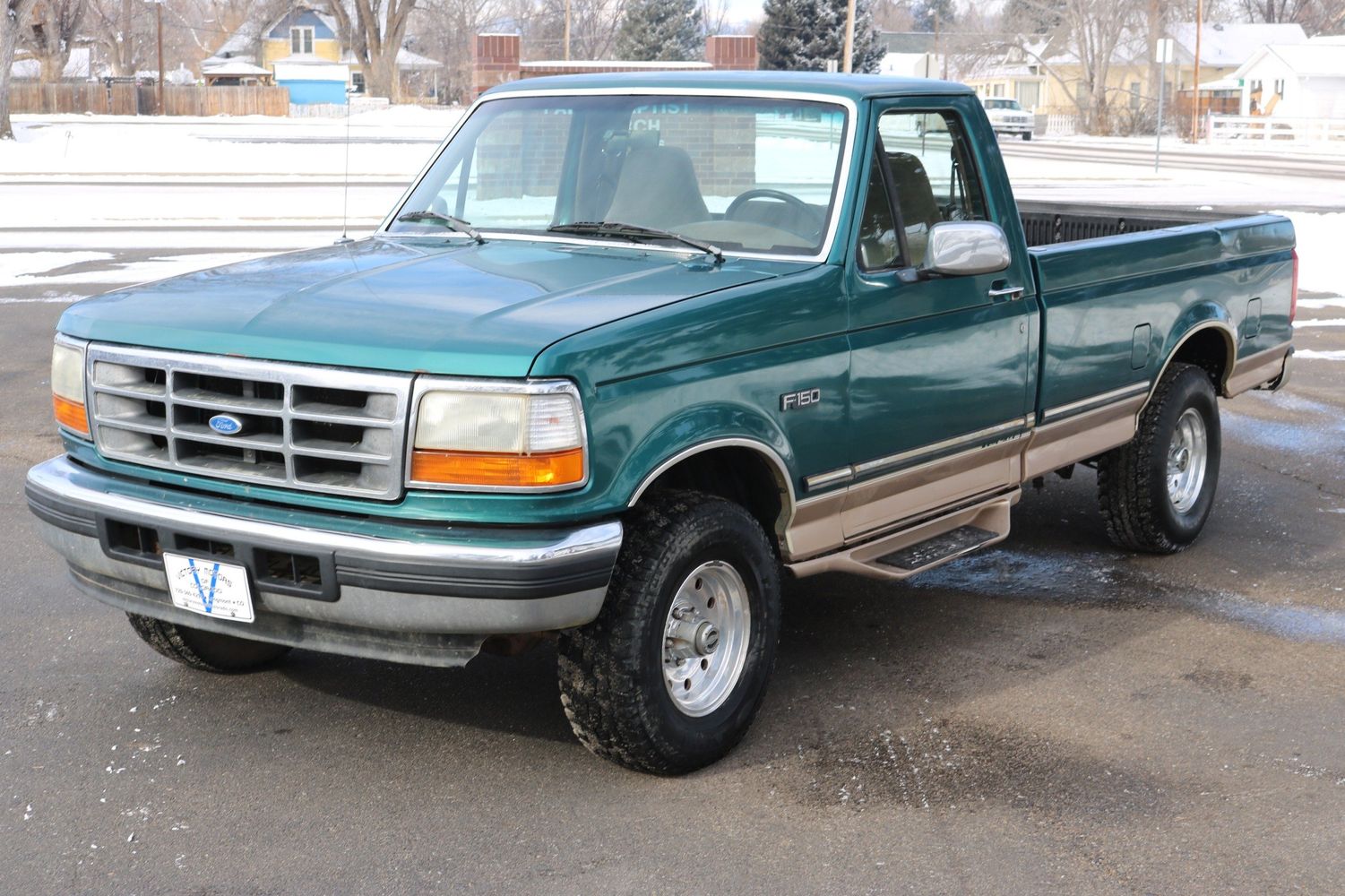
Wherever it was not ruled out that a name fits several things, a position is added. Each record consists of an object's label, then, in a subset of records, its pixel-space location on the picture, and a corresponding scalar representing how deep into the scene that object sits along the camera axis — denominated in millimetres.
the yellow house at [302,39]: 102625
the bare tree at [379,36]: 81062
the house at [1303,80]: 75562
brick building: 46812
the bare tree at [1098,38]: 73562
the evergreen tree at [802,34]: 60469
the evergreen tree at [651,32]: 73562
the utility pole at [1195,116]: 60656
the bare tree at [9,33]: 41156
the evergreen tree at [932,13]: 140125
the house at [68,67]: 99906
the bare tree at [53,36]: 82562
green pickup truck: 3904
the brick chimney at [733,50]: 46844
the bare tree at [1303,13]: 99875
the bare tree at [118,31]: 95188
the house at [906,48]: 106125
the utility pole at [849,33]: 46431
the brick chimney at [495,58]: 46812
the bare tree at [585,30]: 99188
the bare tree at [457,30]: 99962
